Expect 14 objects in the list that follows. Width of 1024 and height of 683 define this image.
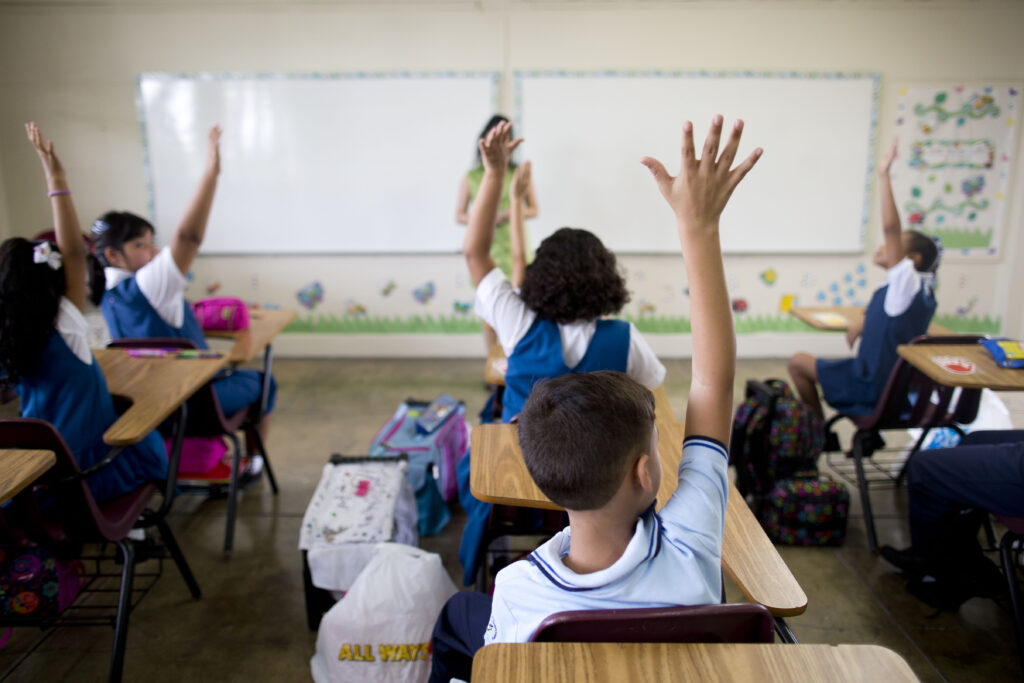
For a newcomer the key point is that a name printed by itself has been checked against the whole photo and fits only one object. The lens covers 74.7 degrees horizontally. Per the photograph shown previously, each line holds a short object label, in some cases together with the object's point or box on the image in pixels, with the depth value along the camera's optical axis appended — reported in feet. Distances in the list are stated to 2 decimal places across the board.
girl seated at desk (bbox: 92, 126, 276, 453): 8.13
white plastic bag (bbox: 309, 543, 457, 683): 5.67
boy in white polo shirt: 3.03
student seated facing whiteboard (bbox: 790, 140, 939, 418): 8.95
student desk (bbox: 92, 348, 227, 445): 5.73
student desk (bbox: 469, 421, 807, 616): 3.80
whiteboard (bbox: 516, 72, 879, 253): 14.43
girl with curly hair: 6.08
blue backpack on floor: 8.54
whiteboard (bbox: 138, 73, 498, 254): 14.61
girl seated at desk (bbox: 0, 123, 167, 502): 5.83
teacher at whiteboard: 12.98
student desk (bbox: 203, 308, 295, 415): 8.08
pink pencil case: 9.20
